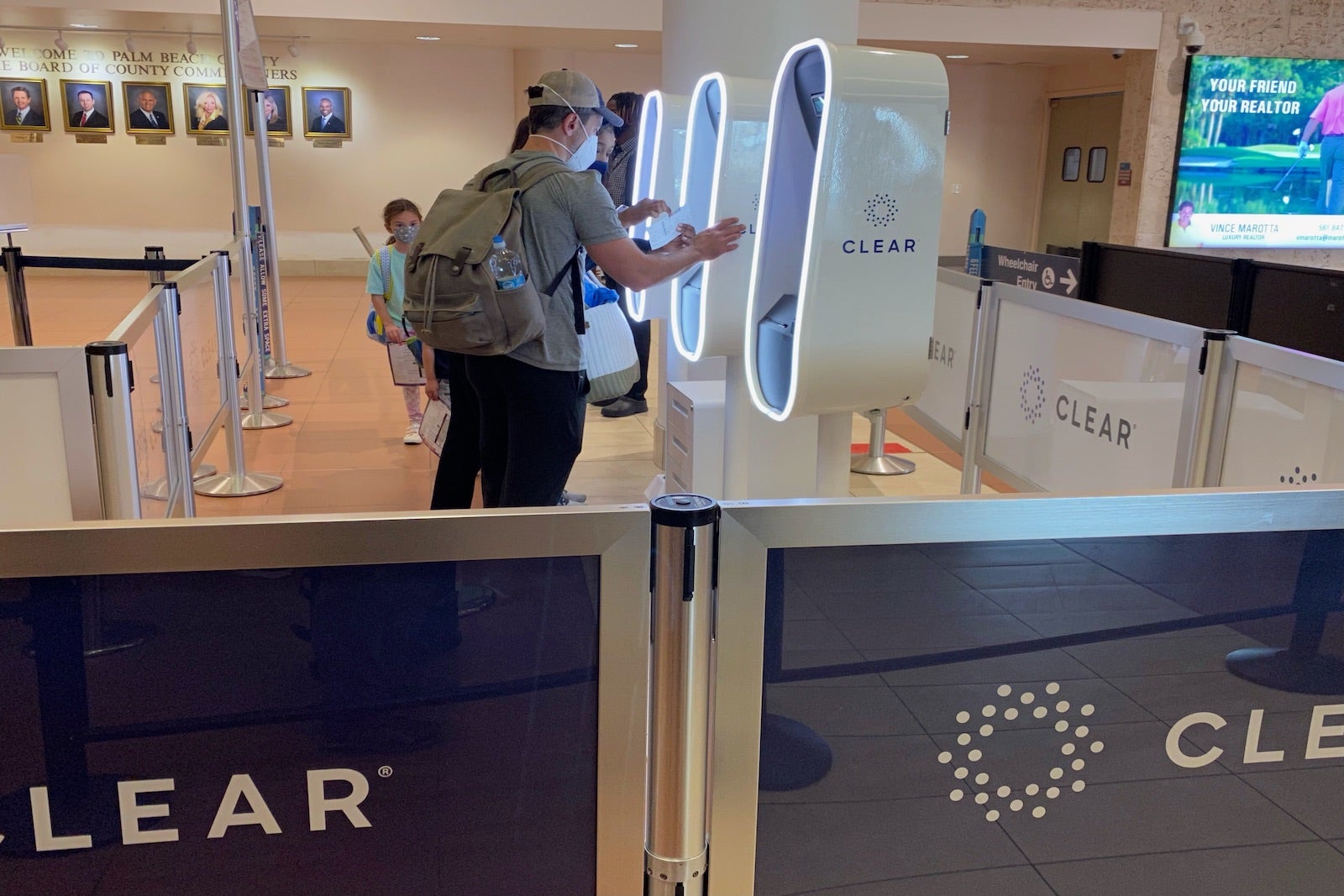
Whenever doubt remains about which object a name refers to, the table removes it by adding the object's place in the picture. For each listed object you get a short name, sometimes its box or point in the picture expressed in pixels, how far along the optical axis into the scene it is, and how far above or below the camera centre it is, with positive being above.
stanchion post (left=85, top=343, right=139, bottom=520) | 2.04 -0.44
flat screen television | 11.17 +0.42
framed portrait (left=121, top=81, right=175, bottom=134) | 13.57 +0.84
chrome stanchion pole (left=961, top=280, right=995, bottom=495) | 4.29 -0.83
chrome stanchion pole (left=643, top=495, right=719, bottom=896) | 1.10 -0.51
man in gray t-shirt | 2.72 -0.21
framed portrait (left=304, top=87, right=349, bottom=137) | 13.84 +0.84
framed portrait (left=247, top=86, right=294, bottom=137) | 13.77 +0.78
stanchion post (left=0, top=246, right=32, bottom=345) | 5.19 -0.56
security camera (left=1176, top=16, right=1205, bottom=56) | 10.84 +1.58
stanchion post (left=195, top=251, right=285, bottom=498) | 4.53 -1.07
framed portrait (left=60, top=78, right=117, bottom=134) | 13.48 +0.83
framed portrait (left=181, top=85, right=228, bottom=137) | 13.71 +0.86
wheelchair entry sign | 4.94 -0.35
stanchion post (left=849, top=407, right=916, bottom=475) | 5.51 -1.31
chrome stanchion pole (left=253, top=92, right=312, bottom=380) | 7.07 -0.58
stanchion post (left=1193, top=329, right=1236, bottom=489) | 2.83 -0.55
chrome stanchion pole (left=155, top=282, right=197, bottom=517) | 2.99 -0.64
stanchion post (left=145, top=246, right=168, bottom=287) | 4.49 -0.37
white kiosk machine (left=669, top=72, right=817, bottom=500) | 3.20 -0.32
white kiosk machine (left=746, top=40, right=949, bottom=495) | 2.52 -0.06
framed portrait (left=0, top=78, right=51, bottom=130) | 13.37 +0.82
